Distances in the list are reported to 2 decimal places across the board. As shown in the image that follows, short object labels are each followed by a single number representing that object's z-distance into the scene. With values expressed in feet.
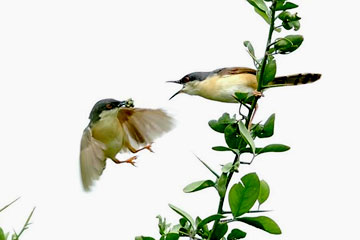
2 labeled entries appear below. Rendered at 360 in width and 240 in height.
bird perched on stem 33.37
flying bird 30.86
